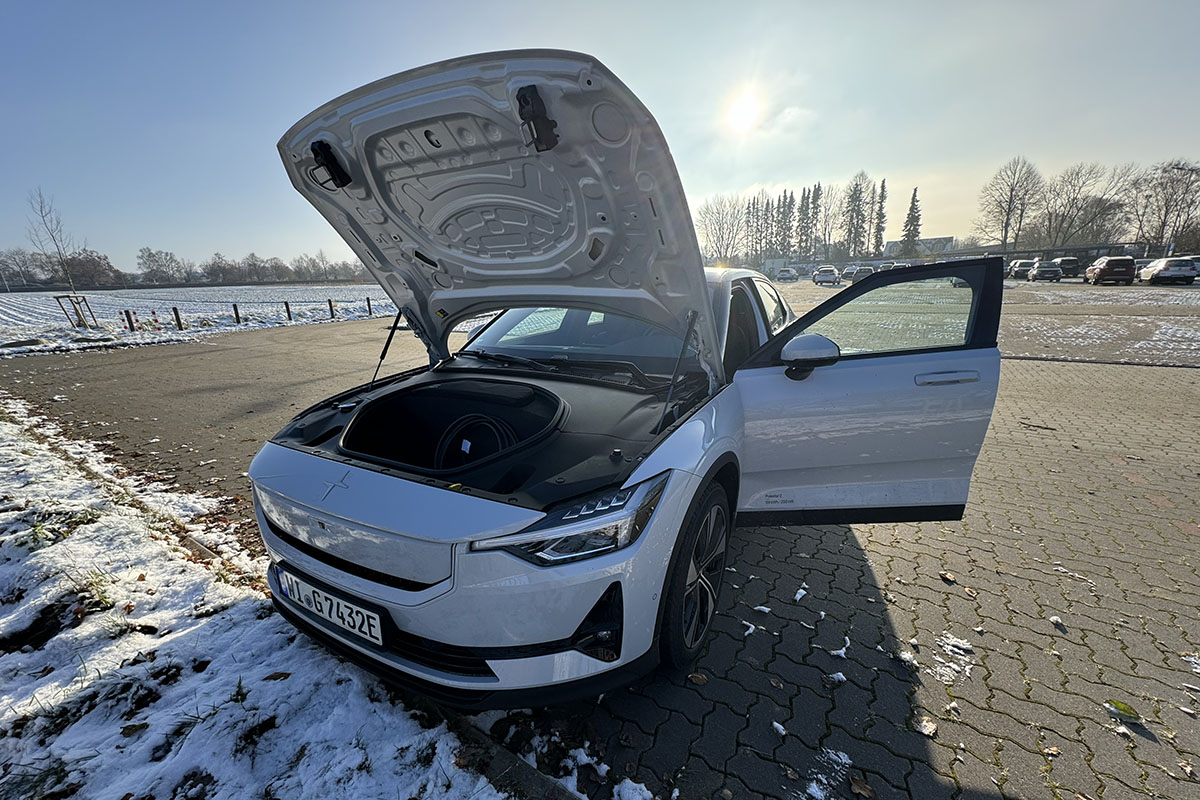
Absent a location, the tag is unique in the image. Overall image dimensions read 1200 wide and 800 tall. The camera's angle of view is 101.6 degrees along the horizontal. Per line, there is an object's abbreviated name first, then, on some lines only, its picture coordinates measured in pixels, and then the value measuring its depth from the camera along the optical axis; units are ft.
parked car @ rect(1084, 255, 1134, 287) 90.22
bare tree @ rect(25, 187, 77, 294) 61.21
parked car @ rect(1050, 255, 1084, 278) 122.01
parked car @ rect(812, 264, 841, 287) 126.79
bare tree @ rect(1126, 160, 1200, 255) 157.38
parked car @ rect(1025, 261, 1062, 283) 114.39
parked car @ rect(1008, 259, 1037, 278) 135.13
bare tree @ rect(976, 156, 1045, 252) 190.60
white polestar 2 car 5.12
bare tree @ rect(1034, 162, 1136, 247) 180.04
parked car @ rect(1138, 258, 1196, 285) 85.71
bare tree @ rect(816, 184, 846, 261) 256.93
